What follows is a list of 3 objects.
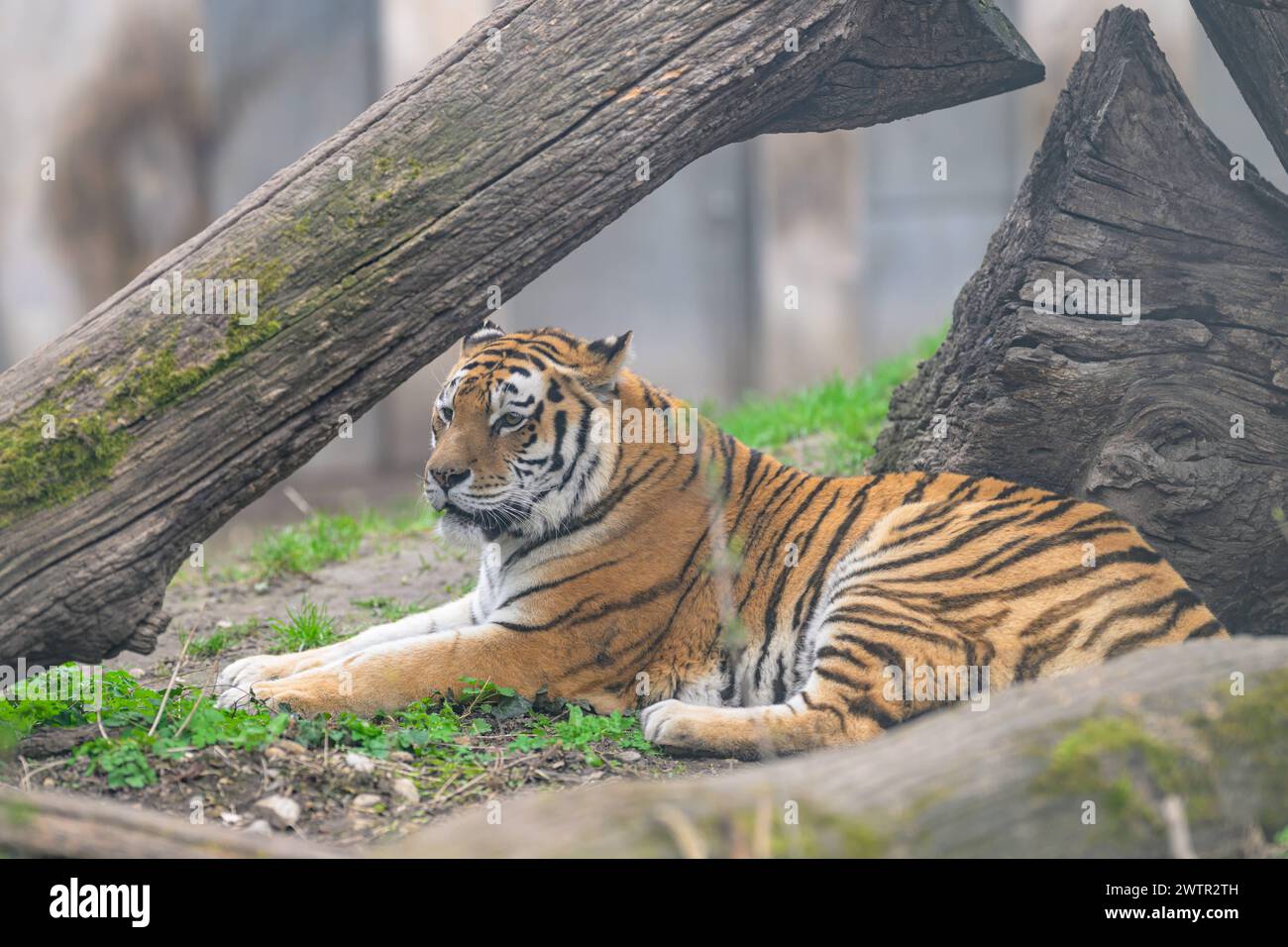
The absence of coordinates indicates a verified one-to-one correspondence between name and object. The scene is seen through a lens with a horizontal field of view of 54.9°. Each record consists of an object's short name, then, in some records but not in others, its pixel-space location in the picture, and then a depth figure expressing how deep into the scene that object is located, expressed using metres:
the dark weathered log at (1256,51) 4.16
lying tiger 3.78
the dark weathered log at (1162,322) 4.32
